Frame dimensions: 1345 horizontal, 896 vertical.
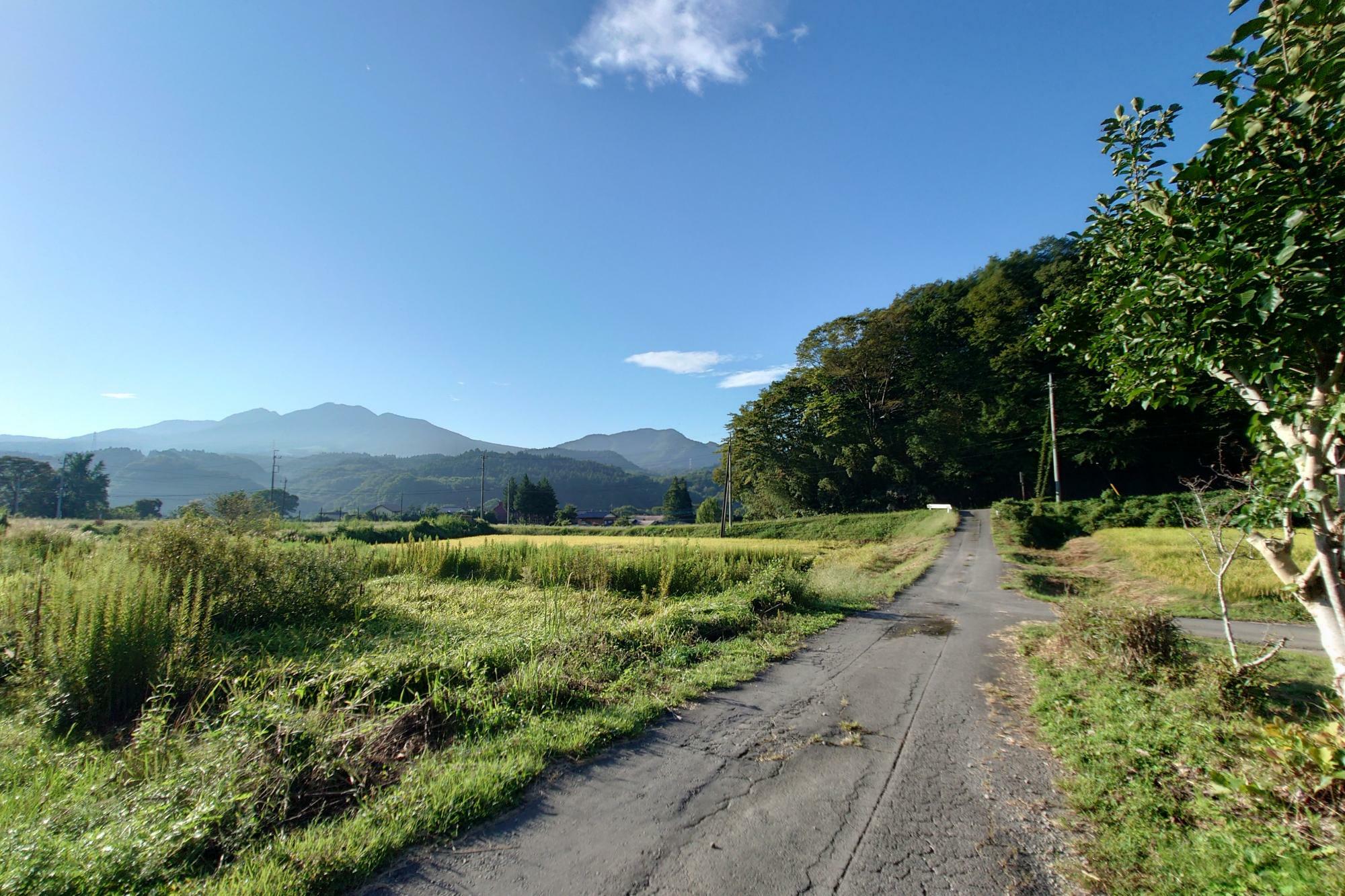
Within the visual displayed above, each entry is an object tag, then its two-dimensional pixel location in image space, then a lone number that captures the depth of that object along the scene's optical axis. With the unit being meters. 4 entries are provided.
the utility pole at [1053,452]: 32.38
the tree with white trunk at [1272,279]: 2.40
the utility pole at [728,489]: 38.99
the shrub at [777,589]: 10.06
